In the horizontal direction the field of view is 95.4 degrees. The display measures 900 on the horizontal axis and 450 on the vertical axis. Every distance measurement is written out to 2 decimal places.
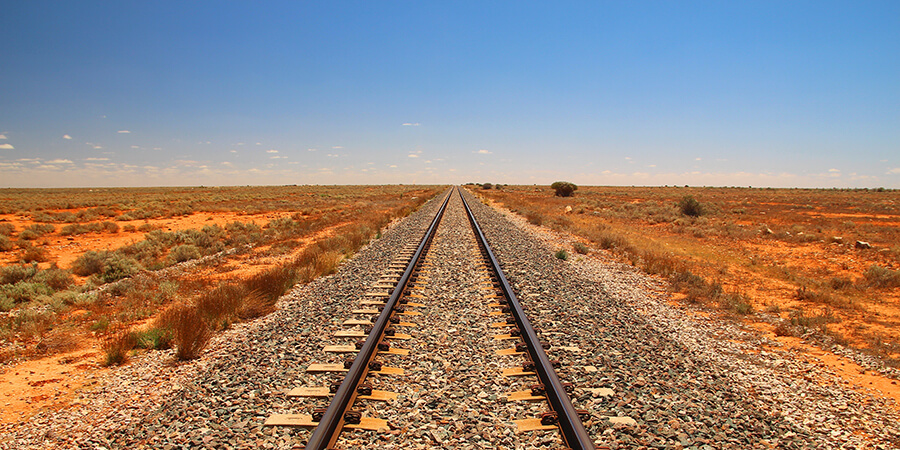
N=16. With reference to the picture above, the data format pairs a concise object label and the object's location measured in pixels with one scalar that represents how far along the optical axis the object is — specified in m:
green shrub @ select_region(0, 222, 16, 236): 21.31
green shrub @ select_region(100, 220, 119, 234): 22.71
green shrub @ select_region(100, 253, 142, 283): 11.32
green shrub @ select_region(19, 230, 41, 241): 19.50
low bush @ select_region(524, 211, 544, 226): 21.93
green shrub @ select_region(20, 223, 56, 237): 21.47
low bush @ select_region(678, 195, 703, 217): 28.62
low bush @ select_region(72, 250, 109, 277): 12.23
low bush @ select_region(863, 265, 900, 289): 10.43
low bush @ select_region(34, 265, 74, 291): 10.33
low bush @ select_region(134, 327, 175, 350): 5.64
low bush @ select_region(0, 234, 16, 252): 16.77
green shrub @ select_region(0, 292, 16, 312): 8.16
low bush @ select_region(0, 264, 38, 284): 10.69
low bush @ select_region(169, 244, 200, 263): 14.05
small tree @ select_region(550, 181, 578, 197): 54.94
